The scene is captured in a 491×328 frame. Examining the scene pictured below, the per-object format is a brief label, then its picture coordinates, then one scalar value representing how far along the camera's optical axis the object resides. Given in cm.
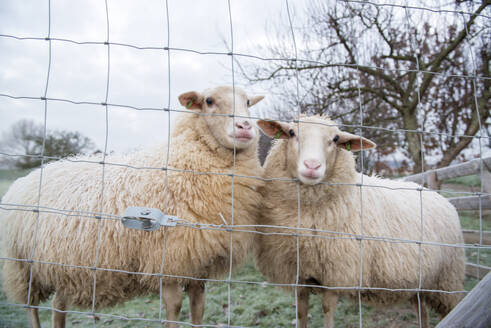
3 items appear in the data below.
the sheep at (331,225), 264
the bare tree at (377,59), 706
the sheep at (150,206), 237
